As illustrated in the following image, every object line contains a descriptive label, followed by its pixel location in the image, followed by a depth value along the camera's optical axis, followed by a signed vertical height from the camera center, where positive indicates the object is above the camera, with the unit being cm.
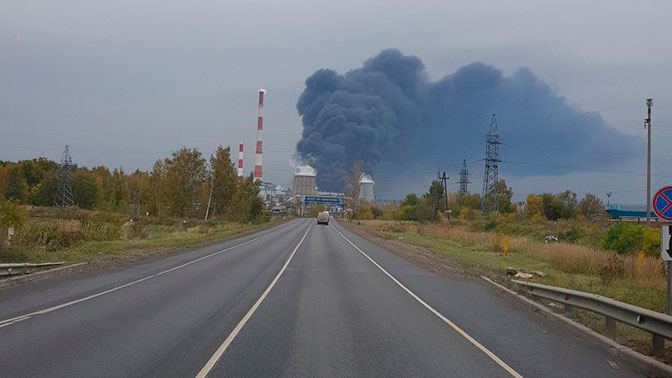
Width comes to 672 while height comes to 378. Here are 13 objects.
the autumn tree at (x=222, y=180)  6906 +319
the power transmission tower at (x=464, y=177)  8588 +600
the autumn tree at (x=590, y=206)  7739 +208
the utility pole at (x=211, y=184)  6650 +261
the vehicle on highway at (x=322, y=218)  8238 -122
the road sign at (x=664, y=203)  975 +36
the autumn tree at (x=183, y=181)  6688 +287
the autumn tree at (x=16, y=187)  7450 +136
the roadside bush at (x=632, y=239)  2355 -75
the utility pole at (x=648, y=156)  3797 +460
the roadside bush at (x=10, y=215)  2345 -76
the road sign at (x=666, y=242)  922 -30
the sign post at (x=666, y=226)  916 -4
